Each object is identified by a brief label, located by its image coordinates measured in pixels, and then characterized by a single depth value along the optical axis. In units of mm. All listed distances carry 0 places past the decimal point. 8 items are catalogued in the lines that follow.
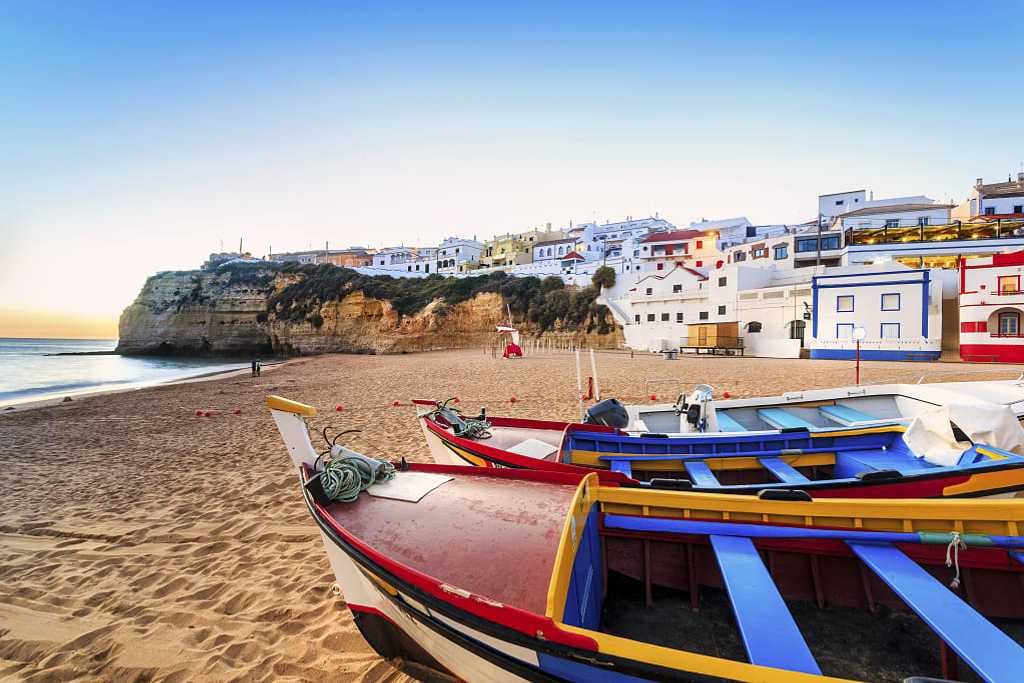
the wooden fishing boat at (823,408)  5561
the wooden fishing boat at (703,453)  4370
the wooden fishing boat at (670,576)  1863
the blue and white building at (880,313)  22703
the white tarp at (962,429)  3803
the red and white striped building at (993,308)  20484
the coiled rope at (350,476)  3209
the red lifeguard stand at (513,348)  32656
